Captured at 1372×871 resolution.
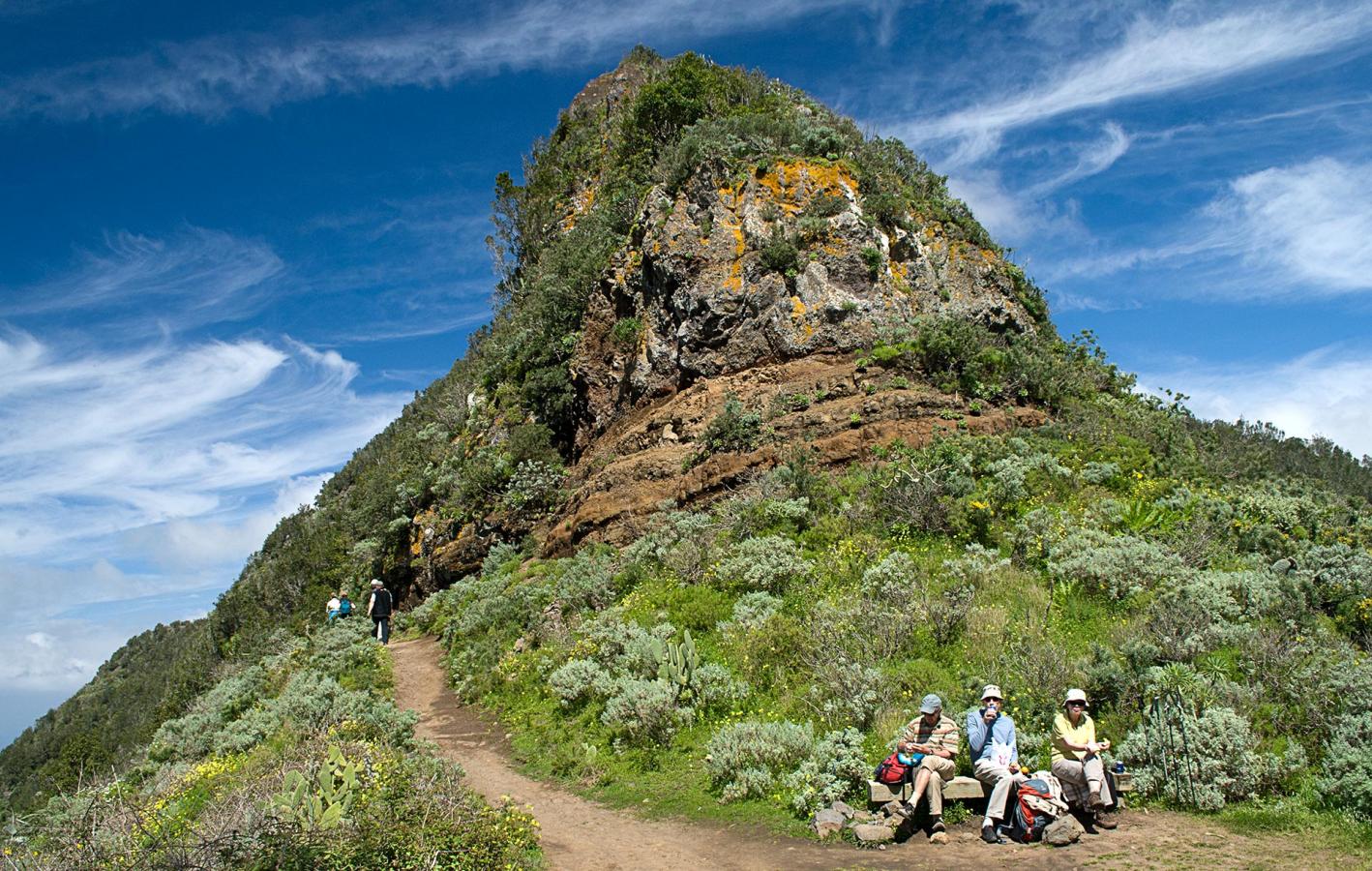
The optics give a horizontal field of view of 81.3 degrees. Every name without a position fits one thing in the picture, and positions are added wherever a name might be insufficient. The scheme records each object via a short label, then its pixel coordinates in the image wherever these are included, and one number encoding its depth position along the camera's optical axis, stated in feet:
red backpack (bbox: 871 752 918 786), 22.53
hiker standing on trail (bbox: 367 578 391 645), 56.24
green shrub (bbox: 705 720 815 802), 25.46
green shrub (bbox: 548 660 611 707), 35.47
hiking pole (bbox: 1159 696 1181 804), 22.45
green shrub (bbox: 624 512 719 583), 44.39
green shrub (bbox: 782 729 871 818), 23.58
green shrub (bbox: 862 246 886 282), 60.39
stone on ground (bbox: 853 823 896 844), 21.30
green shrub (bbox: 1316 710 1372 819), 20.34
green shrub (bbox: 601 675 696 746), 30.78
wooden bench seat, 22.24
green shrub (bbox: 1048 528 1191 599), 33.09
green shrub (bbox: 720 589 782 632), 36.19
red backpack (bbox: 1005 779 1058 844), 21.06
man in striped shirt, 21.77
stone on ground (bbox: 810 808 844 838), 22.13
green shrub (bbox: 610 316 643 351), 68.95
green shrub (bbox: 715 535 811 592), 40.01
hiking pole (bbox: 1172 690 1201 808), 22.41
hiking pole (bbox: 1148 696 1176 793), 22.90
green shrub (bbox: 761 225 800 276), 60.03
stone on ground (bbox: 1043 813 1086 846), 20.48
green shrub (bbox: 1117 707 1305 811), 22.16
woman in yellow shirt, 21.49
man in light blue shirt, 21.42
